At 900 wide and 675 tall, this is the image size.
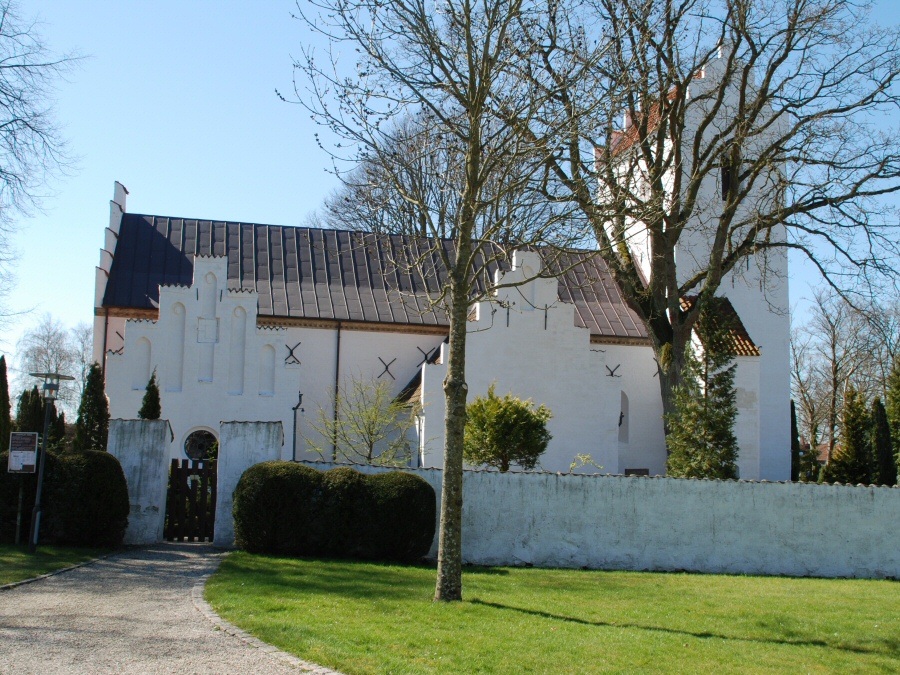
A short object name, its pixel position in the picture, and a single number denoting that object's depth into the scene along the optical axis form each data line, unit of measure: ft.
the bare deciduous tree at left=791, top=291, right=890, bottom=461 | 146.82
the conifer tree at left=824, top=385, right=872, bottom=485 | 93.20
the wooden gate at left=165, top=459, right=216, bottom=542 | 53.98
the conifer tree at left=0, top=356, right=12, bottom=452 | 74.36
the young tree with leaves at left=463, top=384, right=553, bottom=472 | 65.77
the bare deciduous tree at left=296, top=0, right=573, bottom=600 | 36.88
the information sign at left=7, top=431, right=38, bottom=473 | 46.70
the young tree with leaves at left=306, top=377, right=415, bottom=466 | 72.18
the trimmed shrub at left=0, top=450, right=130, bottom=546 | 48.37
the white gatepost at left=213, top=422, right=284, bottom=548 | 52.34
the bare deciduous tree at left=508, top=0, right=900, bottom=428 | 72.13
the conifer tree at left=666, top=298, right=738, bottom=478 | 65.92
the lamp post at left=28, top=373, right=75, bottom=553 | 46.43
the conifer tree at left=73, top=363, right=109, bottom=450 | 69.72
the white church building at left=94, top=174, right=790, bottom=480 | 79.66
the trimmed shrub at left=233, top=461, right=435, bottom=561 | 47.78
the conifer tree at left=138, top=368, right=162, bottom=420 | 71.36
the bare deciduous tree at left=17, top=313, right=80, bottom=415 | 188.44
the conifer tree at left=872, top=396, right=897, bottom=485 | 95.71
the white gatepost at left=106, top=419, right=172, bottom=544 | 52.26
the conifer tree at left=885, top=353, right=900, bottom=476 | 85.15
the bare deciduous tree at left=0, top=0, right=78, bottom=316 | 50.06
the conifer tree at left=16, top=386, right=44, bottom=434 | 79.46
